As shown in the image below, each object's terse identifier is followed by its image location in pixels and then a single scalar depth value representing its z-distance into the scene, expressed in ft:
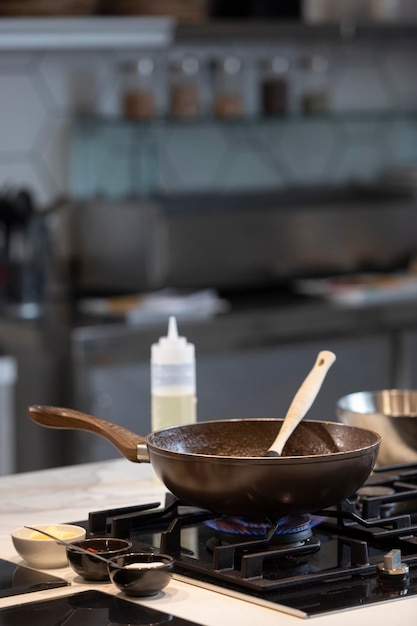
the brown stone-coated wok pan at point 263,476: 7.81
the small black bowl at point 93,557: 7.71
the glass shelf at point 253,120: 19.50
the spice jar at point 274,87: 20.85
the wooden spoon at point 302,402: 8.44
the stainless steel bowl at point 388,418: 9.38
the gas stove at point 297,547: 7.49
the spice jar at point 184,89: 19.92
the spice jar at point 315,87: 21.09
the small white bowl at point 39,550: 7.94
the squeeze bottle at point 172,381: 9.55
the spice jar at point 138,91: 19.55
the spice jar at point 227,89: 20.23
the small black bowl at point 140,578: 7.49
